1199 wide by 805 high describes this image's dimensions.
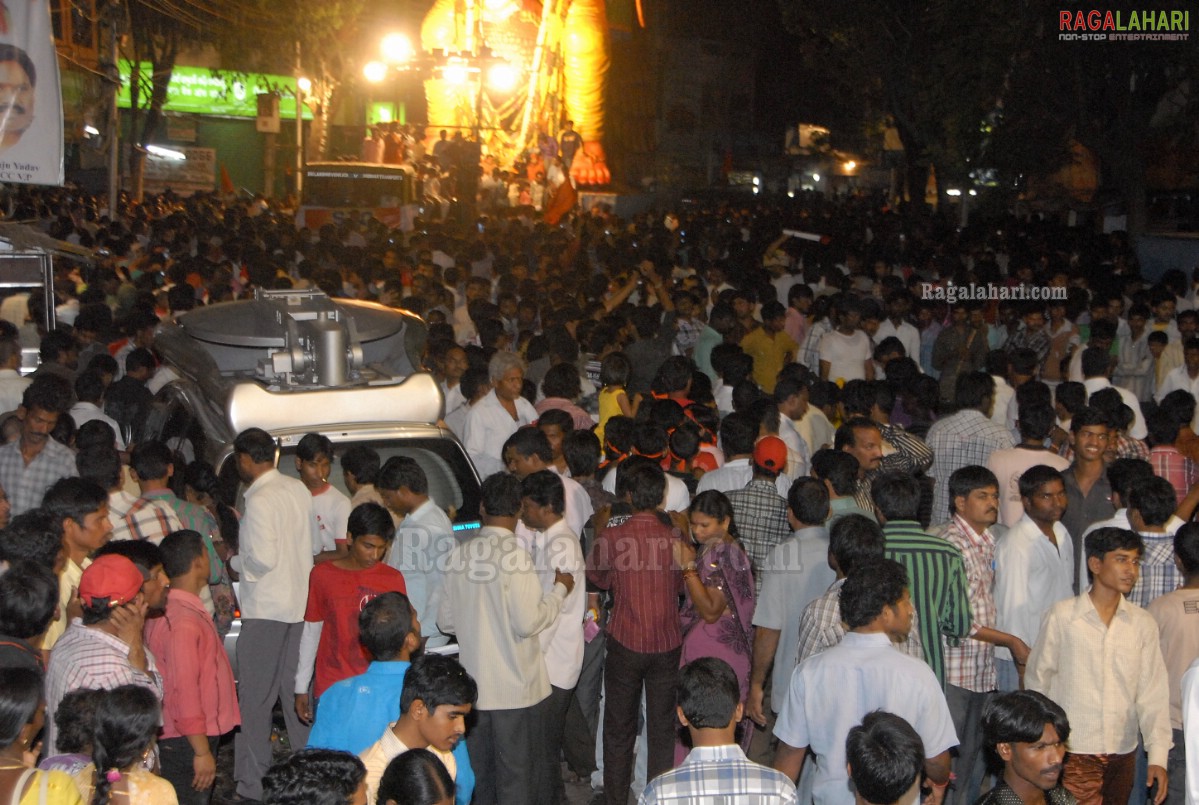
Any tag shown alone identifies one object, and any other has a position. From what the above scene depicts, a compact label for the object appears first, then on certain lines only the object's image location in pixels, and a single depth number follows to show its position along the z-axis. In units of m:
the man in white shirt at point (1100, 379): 8.73
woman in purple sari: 5.84
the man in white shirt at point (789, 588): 5.72
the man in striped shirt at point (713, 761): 3.69
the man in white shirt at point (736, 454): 6.89
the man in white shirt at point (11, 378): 8.32
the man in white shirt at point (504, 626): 5.39
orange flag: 24.47
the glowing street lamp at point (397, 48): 33.62
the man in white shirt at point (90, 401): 8.00
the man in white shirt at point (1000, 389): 9.05
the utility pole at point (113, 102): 17.92
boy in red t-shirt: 5.39
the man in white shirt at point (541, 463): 6.67
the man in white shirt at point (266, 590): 6.02
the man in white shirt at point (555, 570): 5.79
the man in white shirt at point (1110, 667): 5.20
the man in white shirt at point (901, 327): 11.92
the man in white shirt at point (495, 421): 8.34
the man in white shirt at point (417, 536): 6.02
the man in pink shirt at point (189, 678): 5.07
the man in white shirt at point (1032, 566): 5.89
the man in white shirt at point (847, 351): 10.79
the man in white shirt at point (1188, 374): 9.70
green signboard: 43.09
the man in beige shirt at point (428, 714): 3.97
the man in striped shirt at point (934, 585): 5.52
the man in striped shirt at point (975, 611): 5.77
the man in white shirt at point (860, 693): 4.43
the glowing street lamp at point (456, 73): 31.33
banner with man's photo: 9.38
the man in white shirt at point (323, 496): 6.31
